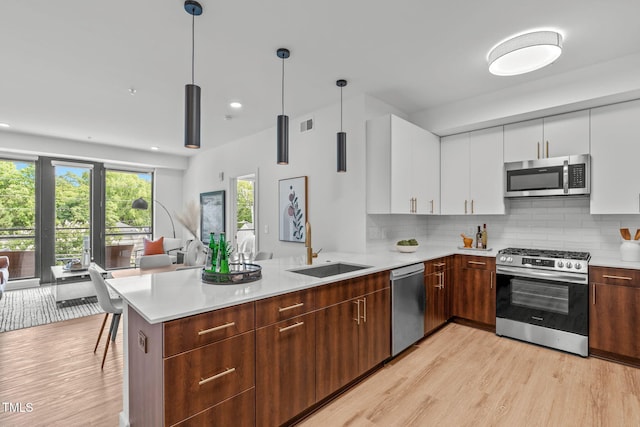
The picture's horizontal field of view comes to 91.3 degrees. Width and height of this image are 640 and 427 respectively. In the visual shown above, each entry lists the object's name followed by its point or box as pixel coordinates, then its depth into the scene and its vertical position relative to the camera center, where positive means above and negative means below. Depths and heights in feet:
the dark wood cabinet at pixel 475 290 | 11.12 -2.75
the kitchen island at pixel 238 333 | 4.65 -2.13
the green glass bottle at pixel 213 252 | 6.73 -0.80
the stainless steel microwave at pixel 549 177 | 10.00 +1.32
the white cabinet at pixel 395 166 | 10.83 +1.78
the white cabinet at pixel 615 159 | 9.32 +1.74
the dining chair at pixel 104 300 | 8.78 -2.41
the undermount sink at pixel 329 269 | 8.81 -1.58
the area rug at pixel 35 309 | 12.44 -4.21
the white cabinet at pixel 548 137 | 10.19 +2.71
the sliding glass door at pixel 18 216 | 17.69 -0.05
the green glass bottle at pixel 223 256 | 6.53 -0.88
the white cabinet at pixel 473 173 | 11.96 +1.70
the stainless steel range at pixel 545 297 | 9.32 -2.61
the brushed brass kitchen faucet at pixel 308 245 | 8.79 -0.85
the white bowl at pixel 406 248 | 11.78 -1.24
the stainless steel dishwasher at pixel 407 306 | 8.91 -2.72
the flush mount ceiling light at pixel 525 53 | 7.55 +4.12
